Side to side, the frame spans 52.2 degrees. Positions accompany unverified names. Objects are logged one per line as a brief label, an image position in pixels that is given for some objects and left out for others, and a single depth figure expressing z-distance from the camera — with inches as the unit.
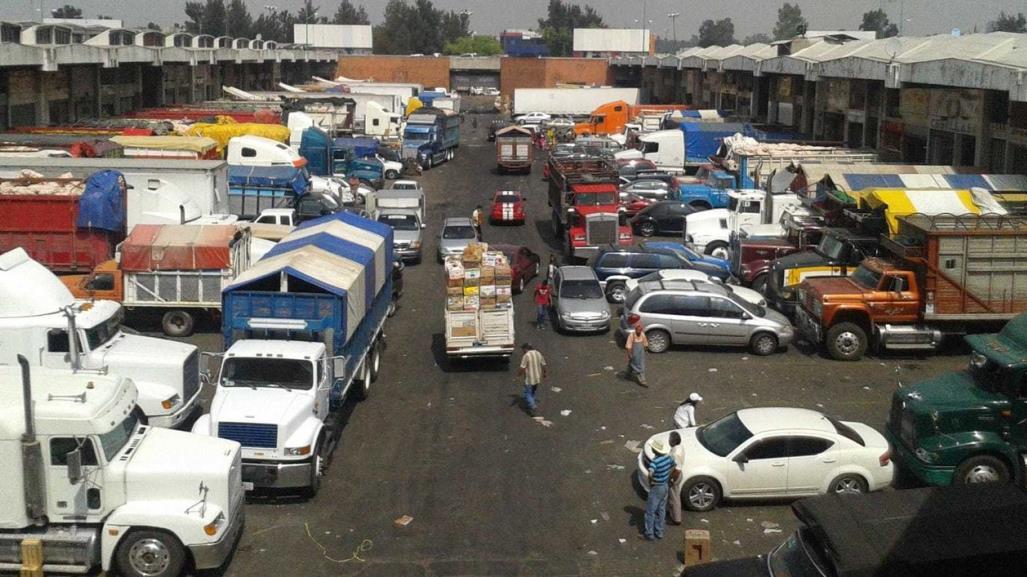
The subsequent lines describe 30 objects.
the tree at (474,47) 6082.7
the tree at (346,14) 7377.0
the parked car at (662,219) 1379.2
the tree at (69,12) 5679.1
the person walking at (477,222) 1215.9
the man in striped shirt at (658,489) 497.0
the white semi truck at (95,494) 432.8
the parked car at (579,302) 899.4
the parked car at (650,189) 1546.5
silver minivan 845.8
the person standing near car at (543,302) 906.7
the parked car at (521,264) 1044.5
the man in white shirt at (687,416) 601.6
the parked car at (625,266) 1010.7
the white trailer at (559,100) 3144.7
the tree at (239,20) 5916.3
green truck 550.9
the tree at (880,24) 5750.5
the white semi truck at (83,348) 625.3
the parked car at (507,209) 1443.2
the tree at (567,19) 7126.0
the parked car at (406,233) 1179.3
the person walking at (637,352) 757.9
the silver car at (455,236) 1150.3
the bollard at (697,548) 457.7
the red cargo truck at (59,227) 966.4
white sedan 534.6
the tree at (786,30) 7347.4
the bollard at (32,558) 433.4
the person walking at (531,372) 683.4
